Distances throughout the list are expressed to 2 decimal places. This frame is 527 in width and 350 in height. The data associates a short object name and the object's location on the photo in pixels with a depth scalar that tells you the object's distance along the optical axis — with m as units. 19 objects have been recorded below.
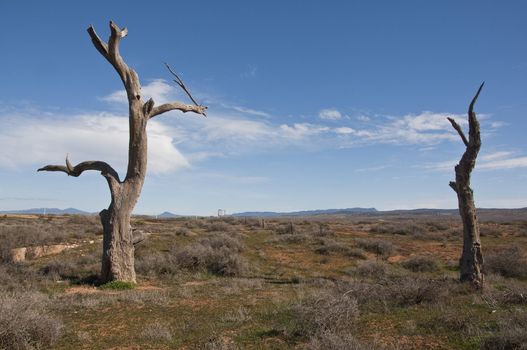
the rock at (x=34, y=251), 18.38
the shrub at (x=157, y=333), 7.32
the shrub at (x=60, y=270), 15.15
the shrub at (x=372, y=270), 17.16
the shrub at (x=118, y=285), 13.50
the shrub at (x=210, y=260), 17.54
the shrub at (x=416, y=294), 9.65
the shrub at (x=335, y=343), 5.56
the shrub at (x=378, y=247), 25.09
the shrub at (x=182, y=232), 29.03
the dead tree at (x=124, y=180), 13.84
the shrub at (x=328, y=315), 7.05
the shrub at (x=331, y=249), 24.30
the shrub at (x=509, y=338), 5.91
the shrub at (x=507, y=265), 17.42
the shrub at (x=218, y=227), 36.04
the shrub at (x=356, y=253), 23.58
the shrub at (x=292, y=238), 28.59
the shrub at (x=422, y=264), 19.28
